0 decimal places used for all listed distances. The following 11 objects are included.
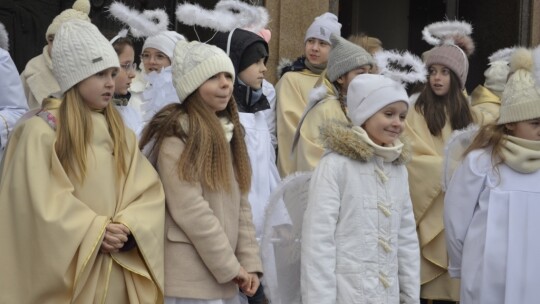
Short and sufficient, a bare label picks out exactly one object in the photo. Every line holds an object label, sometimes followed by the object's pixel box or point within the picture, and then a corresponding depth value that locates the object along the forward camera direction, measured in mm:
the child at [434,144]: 11919
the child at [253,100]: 10402
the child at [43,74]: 11655
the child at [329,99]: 11105
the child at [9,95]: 10212
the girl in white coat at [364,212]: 8407
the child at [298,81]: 12366
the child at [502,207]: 9196
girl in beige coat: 8119
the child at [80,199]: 7526
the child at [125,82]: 10732
